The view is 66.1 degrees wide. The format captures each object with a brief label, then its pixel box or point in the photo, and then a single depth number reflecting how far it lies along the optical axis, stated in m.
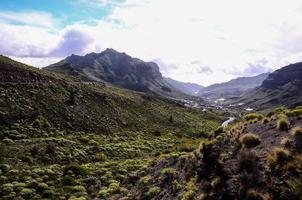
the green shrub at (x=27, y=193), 21.25
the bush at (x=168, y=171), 19.69
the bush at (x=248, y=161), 13.51
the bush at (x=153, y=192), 18.15
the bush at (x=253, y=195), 11.52
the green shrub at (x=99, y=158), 33.52
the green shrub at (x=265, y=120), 18.00
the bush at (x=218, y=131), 20.90
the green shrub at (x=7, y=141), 33.19
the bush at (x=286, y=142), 13.84
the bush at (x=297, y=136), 13.50
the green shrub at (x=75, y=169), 27.14
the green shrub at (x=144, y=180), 21.16
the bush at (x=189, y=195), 14.62
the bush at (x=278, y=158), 12.74
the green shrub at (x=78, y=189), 23.05
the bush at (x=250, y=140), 15.53
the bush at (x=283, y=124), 16.01
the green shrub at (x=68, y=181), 24.35
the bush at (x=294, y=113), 17.06
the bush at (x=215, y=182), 13.77
